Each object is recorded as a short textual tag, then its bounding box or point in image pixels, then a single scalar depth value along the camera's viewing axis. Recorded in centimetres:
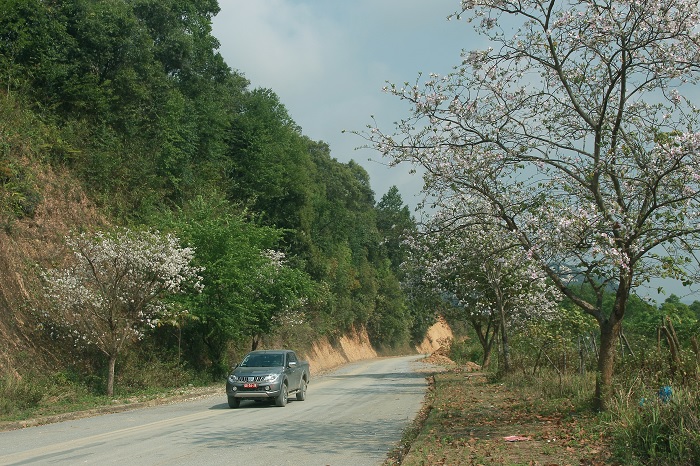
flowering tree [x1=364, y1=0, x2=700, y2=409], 1113
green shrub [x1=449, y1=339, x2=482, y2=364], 4628
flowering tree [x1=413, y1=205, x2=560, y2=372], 1483
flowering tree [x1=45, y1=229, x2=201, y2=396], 2131
